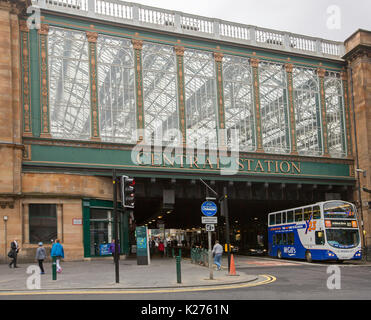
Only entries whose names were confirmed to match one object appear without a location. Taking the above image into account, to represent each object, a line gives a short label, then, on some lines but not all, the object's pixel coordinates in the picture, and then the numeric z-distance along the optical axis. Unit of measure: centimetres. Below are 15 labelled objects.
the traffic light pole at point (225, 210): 2230
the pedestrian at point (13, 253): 2584
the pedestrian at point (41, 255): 2195
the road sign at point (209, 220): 2000
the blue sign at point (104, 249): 3278
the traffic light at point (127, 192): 1725
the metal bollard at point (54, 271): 1881
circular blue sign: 2020
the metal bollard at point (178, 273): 1731
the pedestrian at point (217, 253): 2451
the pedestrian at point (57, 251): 2200
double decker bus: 2998
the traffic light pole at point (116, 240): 1714
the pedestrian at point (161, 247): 4506
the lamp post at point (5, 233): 2880
